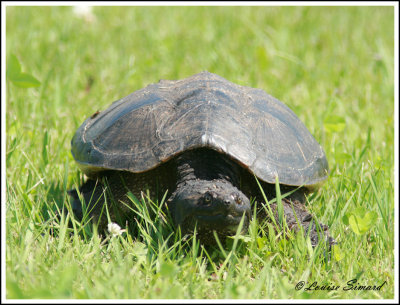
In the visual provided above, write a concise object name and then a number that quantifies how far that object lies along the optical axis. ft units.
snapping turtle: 16.38
